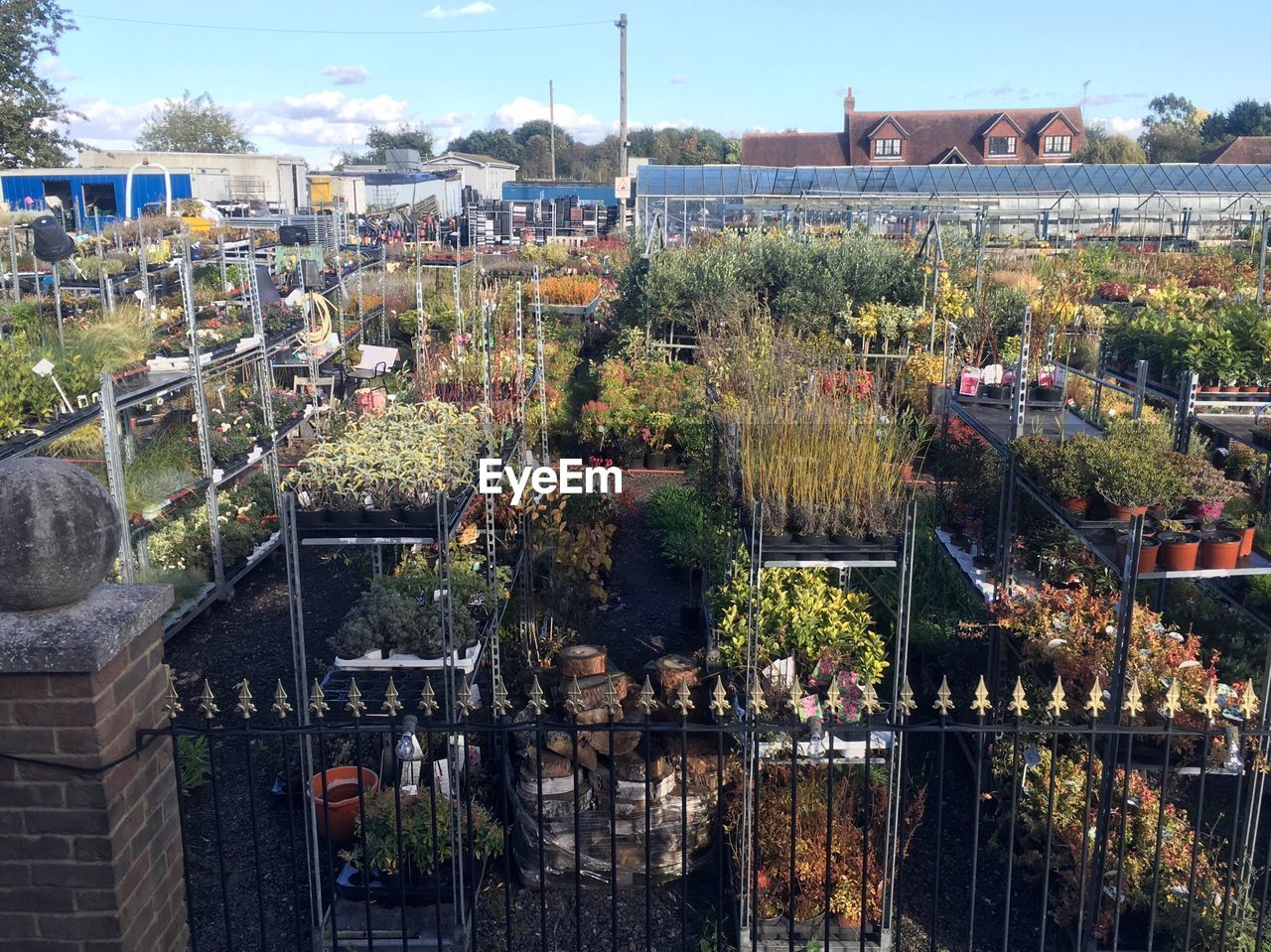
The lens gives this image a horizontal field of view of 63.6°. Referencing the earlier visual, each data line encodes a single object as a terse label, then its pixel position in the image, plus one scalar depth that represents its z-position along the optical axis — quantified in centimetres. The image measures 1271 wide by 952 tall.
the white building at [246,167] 4197
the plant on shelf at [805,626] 541
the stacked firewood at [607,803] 494
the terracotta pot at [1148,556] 470
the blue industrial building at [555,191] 5422
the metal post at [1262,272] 1296
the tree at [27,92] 4041
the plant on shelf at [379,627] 538
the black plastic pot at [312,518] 525
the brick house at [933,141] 4891
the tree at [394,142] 8938
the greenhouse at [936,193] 2566
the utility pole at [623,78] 3728
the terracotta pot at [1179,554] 470
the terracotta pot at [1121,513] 496
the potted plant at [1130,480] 489
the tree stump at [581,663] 559
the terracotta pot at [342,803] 509
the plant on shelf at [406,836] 452
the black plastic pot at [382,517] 529
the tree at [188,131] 6644
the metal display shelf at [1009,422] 657
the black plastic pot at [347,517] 525
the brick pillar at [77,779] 274
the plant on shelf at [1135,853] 442
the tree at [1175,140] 6406
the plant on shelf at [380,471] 540
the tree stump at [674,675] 554
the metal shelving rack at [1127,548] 422
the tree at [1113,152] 5425
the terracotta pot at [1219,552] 471
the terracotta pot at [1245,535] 484
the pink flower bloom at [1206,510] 504
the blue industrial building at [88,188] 3256
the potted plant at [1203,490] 504
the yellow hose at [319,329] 1225
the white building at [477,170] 5850
